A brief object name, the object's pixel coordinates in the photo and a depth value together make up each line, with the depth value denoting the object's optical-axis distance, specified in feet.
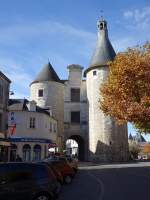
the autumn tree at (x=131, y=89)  51.36
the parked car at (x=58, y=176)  30.67
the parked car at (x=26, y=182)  20.47
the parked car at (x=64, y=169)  39.73
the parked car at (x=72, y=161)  43.61
